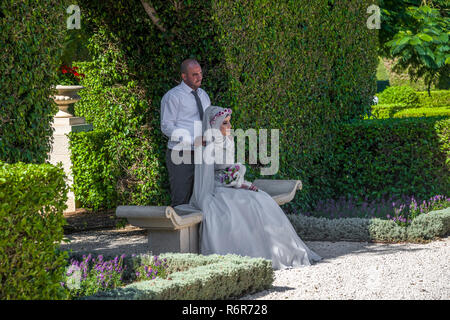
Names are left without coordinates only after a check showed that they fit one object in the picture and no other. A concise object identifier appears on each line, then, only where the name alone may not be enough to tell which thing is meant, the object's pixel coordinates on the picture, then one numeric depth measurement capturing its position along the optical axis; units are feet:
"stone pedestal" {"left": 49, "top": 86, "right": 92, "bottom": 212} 70.23
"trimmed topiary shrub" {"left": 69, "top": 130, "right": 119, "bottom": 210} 67.05
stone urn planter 72.18
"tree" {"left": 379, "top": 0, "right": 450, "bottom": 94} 75.15
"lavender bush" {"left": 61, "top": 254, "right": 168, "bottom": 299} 33.24
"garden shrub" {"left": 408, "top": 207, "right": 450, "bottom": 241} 51.49
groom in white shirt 45.34
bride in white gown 42.22
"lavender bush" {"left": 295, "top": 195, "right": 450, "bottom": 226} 58.44
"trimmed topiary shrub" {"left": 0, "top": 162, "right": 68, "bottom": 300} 26.55
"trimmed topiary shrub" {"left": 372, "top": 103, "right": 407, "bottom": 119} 141.42
